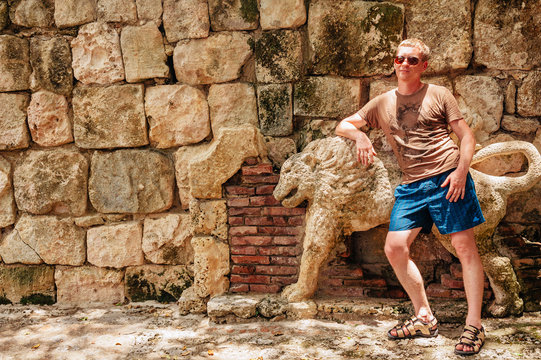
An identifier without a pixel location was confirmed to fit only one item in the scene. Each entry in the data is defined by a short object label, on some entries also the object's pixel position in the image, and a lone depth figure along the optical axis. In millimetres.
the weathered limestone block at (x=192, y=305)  3332
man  2609
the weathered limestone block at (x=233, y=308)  3090
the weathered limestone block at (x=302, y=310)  3043
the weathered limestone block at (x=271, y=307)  3059
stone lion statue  2887
